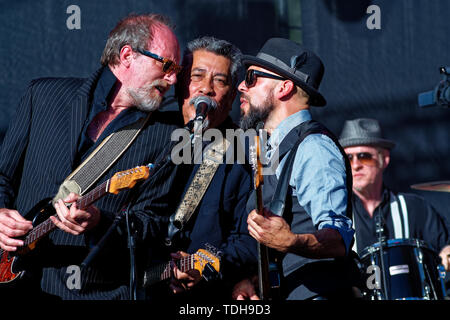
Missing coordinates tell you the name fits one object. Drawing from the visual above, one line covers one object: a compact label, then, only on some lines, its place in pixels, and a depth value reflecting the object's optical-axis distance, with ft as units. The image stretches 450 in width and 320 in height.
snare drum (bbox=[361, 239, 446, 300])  29.30
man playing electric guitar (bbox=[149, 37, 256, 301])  22.98
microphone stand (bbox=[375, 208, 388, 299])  29.43
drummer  37.47
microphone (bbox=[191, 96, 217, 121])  20.94
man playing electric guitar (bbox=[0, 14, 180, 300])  22.20
